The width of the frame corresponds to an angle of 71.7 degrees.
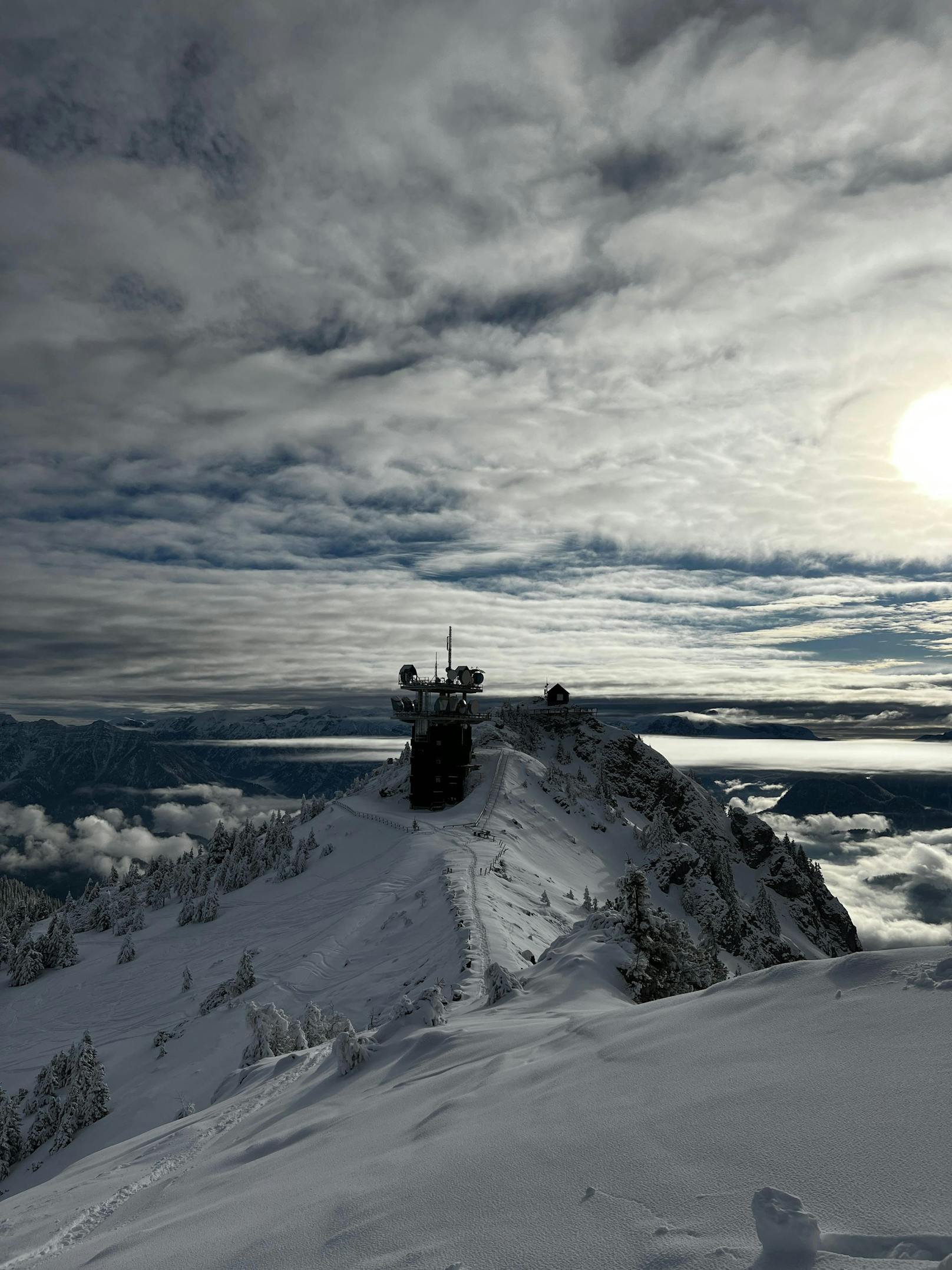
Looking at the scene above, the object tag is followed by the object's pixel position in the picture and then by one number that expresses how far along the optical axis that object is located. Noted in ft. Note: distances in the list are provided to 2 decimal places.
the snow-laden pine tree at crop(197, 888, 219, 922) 147.23
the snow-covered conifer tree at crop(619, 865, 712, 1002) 55.21
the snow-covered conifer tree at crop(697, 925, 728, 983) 65.77
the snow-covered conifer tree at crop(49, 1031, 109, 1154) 78.02
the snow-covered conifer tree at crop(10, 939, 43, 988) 154.30
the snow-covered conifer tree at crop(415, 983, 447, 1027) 44.06
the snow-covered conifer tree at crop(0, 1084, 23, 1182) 82.38
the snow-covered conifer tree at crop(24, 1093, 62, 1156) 83.76
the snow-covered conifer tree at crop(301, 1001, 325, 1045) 62.85
